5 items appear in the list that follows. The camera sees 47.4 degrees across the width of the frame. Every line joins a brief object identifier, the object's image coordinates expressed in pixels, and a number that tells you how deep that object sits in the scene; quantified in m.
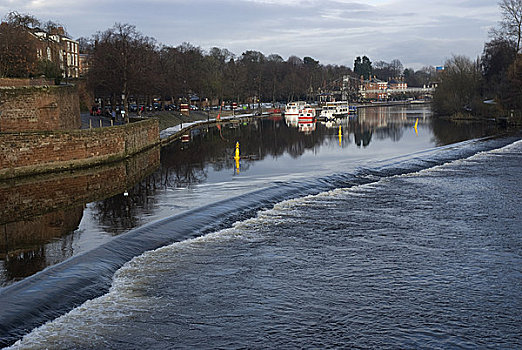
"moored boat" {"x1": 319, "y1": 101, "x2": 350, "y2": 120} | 87.57
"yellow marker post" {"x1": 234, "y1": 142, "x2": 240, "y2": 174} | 33.89
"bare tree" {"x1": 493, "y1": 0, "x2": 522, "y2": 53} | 72.81
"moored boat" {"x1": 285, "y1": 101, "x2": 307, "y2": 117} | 93.94
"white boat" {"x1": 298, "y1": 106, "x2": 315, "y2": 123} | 78.44
